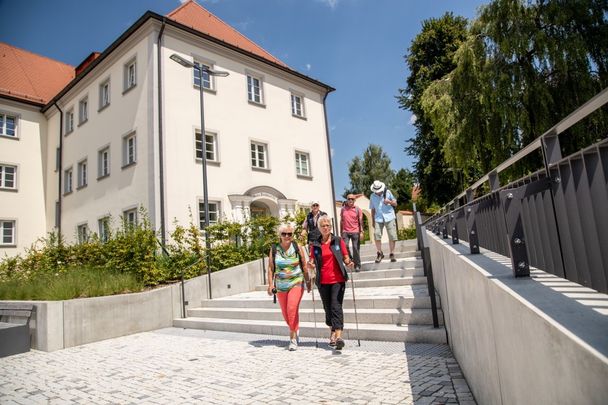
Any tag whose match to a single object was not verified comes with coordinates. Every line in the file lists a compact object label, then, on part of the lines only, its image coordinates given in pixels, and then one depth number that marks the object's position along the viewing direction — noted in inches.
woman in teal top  256.5
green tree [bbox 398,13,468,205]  1042.1
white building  686.5
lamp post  492.0
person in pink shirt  390.9
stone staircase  249.2
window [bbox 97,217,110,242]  746.2
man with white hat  388.8
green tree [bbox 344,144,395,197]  2319.1
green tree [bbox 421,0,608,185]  544.4
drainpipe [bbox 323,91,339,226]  929.5
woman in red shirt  241.9
